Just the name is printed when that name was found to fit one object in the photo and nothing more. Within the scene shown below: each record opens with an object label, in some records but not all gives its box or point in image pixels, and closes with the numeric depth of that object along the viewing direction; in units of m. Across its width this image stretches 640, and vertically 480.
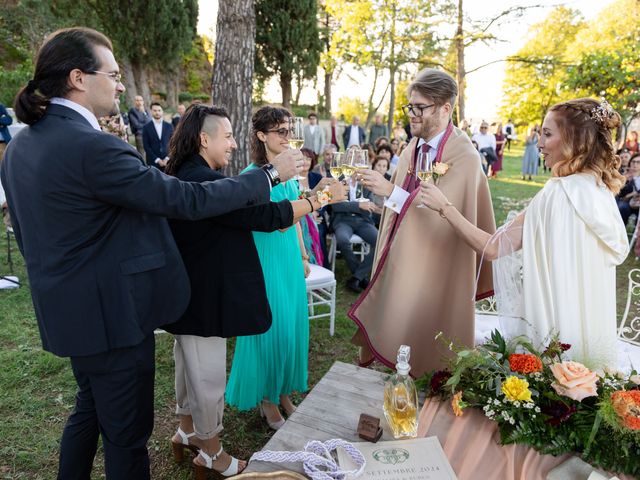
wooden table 1.71
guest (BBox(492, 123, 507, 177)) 16.17
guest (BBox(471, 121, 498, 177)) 14.68
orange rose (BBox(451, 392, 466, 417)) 1.69
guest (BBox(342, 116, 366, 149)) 13.44
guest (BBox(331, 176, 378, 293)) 5.63
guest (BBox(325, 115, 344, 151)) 14.34
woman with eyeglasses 2.75
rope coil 1.45
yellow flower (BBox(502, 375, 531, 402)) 1.57
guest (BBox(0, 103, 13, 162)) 9.45
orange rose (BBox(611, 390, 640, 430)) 1.37
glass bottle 1.64
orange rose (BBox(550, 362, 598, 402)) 1.52
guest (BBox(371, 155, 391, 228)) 6.17
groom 2.51
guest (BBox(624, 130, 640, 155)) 12.95
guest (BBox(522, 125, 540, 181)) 15.20
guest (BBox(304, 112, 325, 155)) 12.46
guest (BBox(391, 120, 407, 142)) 12.94
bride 1.87
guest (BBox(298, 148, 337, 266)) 4.25
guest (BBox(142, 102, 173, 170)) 8.67
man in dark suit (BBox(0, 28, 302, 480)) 1.51
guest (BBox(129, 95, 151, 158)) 10.36
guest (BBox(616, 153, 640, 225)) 7.35
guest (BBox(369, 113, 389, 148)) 14.09
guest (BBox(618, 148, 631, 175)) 8.64
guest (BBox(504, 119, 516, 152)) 22.29
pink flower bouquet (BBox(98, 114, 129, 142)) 5.78
